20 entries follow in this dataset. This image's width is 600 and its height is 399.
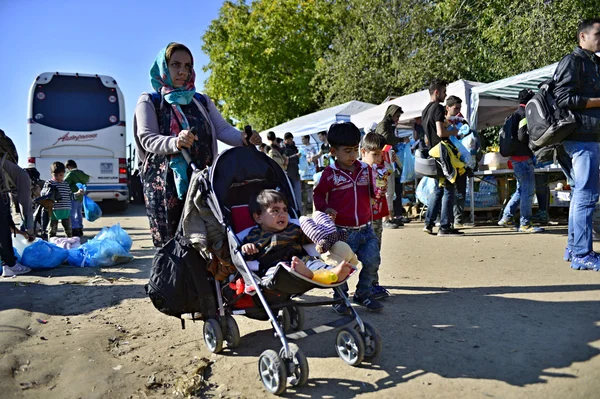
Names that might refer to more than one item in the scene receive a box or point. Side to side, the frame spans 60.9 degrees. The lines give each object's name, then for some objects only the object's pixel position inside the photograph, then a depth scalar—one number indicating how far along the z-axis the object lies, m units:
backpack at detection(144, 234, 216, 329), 3.52
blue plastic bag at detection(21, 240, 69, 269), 6.89
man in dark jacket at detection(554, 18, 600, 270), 5.02
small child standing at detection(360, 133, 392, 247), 4.75
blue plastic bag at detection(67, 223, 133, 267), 7.10
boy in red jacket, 4.32
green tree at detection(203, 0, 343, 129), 29.03
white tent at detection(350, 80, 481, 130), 10.41
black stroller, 2.86
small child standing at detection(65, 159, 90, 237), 9.66
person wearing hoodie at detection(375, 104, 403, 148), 9.02
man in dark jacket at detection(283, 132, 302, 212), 13.39
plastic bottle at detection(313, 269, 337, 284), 2.95
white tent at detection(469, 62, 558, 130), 9.38
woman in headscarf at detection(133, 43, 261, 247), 3.72
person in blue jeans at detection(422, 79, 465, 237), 7.88
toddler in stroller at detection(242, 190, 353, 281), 3.30
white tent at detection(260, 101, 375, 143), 15.63
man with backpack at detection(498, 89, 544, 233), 7.34
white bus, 15.05
